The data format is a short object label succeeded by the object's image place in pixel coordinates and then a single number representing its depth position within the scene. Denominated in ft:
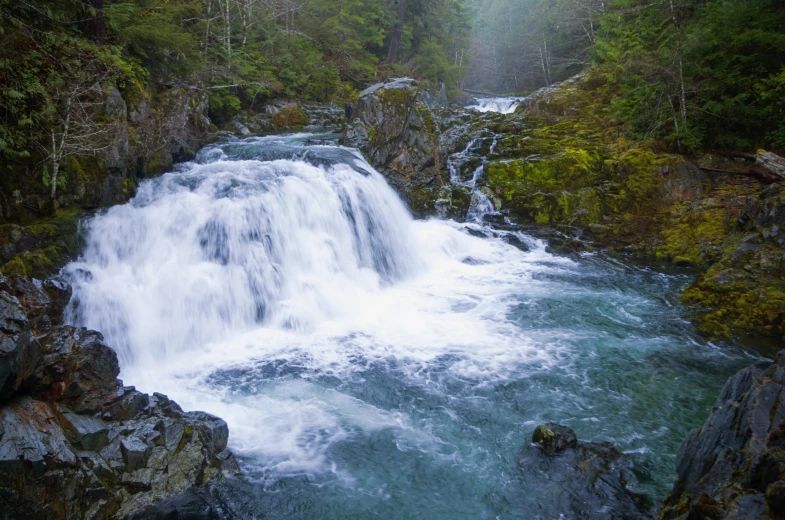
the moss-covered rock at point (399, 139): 50.75
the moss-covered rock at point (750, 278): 27.73
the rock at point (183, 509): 14.61
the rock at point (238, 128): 58.95
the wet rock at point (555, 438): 18.11
